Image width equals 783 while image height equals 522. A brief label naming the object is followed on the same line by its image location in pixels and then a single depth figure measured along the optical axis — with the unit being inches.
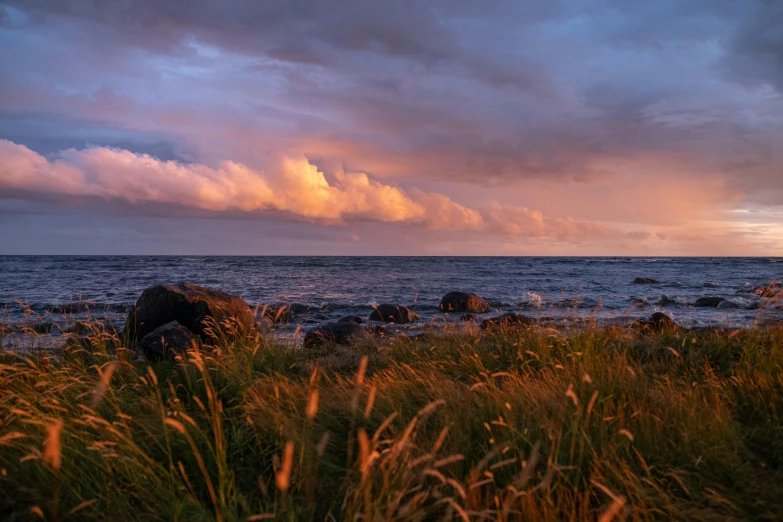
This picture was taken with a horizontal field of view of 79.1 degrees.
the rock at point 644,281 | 1604.3
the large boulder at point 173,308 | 455.8
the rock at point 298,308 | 836.1
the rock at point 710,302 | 953.5
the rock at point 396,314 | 710.5
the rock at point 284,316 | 630.8
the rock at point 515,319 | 545.6
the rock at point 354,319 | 706.7
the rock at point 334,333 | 430.0
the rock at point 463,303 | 857.5
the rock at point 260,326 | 276.2
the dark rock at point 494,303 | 975.0
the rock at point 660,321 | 481.0
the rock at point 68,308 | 845.2
